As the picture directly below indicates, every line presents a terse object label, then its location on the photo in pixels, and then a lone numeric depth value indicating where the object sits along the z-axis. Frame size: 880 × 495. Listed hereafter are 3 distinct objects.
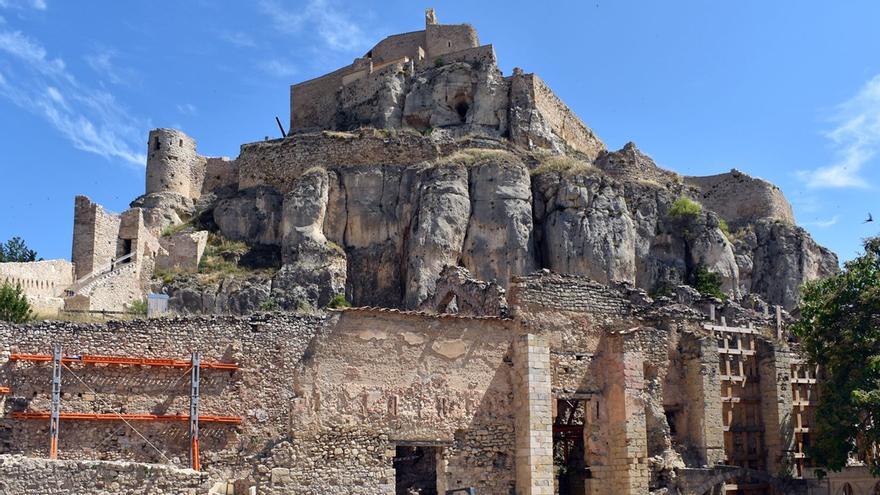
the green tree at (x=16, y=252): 56.56
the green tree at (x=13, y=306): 26.39
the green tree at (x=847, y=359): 22.16
